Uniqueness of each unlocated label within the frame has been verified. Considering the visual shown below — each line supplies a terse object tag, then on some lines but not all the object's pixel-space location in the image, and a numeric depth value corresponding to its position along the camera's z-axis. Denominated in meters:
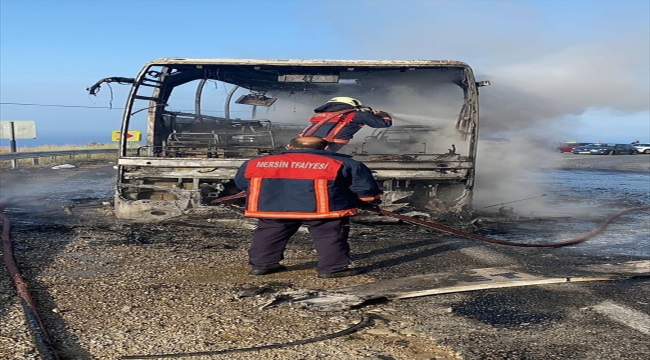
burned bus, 7.82
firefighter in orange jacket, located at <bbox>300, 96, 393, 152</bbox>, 8.22
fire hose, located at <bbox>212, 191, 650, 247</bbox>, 6.07
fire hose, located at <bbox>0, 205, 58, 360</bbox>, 3.20
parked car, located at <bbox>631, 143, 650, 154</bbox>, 45.57
